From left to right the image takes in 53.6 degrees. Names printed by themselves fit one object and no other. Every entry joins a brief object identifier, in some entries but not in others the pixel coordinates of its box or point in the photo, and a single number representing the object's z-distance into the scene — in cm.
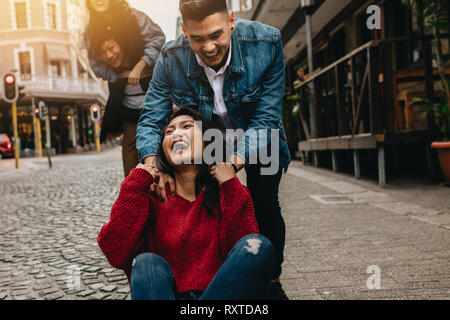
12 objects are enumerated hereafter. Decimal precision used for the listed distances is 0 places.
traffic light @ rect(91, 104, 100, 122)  1824
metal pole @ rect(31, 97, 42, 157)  2797
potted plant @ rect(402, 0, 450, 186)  552
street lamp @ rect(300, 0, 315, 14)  943
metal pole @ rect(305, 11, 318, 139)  909
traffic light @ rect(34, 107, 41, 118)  1872
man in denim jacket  195
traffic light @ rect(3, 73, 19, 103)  1309
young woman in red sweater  154
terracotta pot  541
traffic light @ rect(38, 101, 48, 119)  1670
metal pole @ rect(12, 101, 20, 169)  1395
